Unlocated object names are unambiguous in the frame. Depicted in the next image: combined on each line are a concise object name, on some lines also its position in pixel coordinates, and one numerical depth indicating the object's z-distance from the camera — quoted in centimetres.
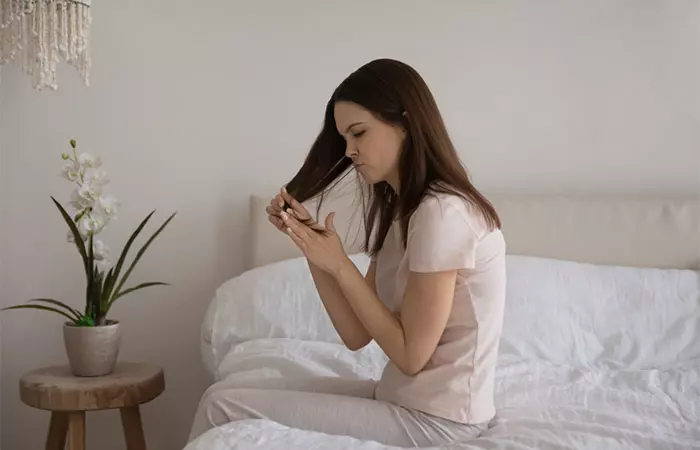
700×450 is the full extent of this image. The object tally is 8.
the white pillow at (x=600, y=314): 195
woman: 129
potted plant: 205
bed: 135
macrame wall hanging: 207
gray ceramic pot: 205
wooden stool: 194
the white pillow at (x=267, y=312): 203
